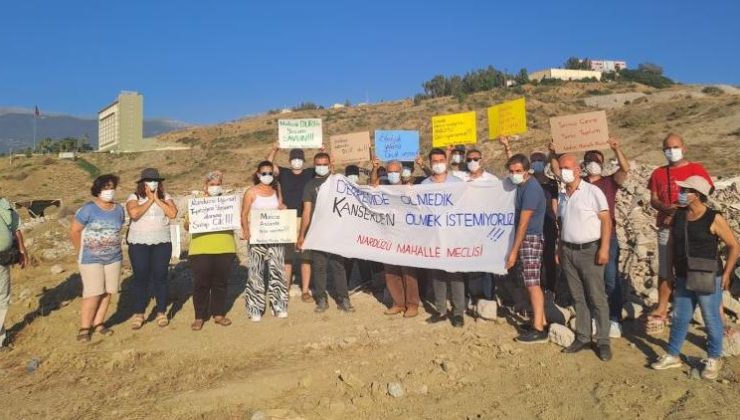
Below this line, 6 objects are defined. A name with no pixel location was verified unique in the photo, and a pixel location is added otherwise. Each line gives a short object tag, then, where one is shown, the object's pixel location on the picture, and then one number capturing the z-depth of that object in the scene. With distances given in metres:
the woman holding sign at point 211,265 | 6.48
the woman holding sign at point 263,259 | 6.71
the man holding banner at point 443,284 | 6.33
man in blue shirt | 5.60
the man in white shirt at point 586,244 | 5.05
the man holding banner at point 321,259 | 6.96
